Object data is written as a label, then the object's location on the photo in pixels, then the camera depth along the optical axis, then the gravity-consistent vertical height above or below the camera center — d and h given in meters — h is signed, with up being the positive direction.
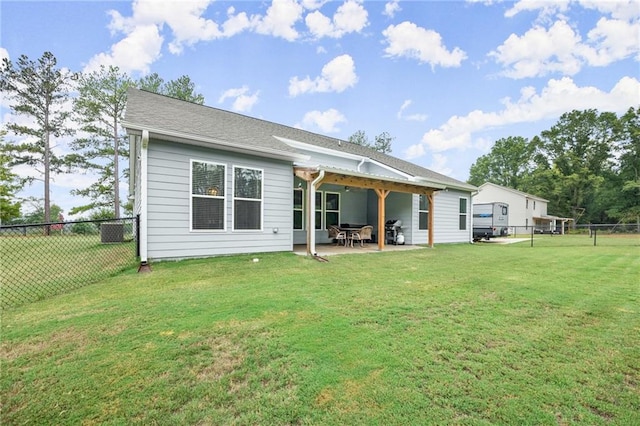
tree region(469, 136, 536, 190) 42.16 +7.73
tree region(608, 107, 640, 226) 32.57 +5.55
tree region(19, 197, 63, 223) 20.34 -0.19
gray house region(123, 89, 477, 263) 6.44 +0.77
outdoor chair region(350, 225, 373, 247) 10.78 -0.79
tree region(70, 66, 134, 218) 20.80 +5.75
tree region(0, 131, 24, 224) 18.07 +1.35
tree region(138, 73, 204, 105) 22.72 +9.89
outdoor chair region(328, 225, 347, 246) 10.98 -0.85
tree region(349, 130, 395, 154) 35.22 +8.42
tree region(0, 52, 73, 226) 17.95 +6.53
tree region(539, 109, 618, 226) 35.41 +7.33
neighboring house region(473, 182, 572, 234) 31.69 +1.03
